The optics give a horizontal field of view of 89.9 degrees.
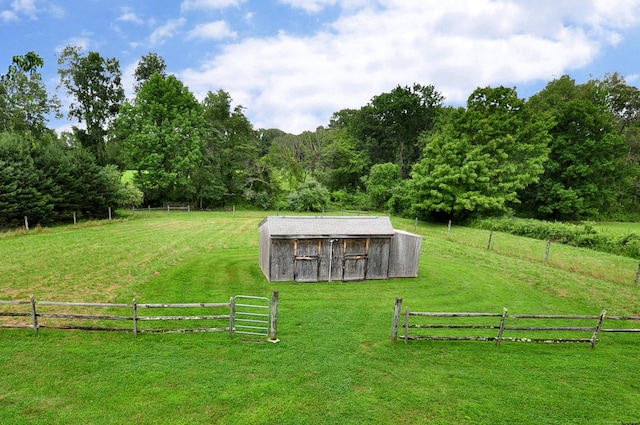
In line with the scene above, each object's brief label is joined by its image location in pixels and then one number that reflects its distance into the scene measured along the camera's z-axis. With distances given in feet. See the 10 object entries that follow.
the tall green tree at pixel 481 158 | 103.50
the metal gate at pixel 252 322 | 32.40
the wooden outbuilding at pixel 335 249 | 48.26
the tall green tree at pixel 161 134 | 121.19
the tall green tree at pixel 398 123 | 172.14
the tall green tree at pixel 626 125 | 128.06
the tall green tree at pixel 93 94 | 120.78
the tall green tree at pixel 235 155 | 146.61
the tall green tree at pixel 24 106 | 106.32
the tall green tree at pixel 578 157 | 119.44
